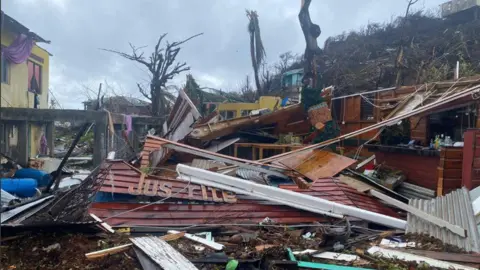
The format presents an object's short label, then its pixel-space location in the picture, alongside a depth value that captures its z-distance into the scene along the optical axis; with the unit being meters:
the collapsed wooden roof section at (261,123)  10.12
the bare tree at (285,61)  27.59
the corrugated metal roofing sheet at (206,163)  8.08
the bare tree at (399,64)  14.03
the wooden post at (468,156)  5.47
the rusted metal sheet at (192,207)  5.09
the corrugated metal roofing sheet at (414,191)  6.71
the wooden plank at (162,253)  3.37
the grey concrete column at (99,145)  10.03
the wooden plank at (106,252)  3.70
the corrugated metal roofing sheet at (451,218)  4.13
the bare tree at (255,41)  26.67
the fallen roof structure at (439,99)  6.38
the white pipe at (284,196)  5.34
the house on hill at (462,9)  22.75
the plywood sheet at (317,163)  7.34
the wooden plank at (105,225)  4.59
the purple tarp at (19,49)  11.25
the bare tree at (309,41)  11.17
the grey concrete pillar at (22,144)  12.31
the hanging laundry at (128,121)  14.26
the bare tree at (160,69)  19.75
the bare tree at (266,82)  24.81
